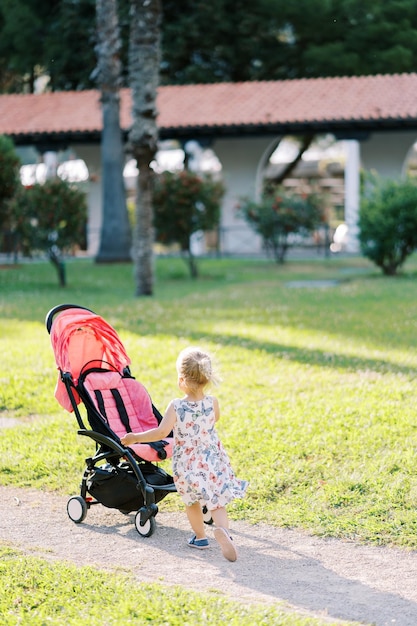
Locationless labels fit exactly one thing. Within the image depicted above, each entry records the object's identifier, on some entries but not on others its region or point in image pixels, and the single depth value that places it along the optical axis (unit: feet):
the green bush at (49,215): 57.06
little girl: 15.62
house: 84.69
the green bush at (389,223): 58.29
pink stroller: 16.87
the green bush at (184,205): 61.52
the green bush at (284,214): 70.03
